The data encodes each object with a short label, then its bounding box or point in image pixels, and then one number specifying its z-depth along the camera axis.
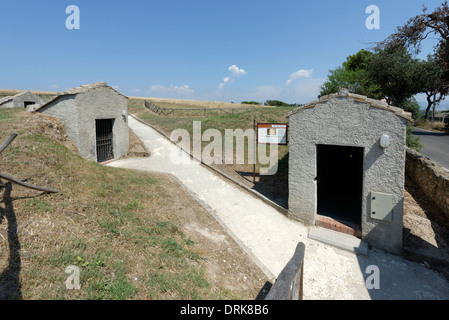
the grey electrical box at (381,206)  5.59
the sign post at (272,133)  8.28
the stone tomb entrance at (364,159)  5.50
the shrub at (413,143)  13.54
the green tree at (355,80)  27.09
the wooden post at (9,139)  4.66
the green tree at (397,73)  23.20
